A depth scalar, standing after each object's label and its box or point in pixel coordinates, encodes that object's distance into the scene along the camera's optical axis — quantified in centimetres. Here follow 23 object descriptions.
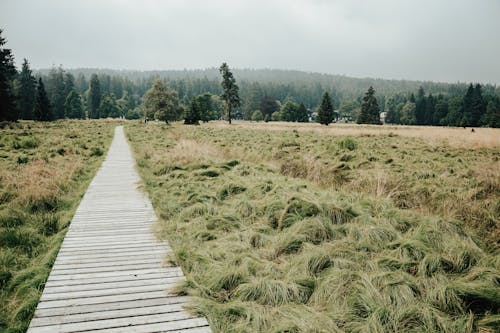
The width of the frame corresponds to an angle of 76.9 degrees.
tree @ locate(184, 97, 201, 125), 5441
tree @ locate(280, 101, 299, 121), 7919
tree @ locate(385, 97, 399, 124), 8375
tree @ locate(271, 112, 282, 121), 8166
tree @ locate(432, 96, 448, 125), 7600
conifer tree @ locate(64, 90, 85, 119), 6944
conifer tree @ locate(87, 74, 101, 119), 7688
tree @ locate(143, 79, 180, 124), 5194
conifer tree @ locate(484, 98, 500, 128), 5613
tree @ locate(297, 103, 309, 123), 7850
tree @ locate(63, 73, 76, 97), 7494
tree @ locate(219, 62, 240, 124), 5659
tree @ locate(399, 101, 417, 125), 8006
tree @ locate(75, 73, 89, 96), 11292
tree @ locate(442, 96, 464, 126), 6894
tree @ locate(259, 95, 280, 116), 8881
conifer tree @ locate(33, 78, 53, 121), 5062
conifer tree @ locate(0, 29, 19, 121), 3496
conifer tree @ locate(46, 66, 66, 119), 6794
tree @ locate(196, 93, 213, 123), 6625
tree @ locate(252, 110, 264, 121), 8381
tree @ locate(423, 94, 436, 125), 7838
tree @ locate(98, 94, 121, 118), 7619
